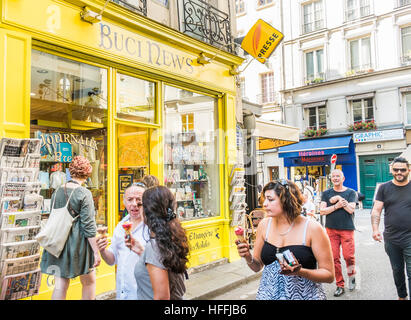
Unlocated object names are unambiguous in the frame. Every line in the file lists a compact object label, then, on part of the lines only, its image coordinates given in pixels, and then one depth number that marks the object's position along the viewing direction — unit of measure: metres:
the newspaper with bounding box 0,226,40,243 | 3.54
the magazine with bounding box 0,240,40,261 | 3.53
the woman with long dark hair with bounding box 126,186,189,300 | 2.06
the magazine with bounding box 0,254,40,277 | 3.46
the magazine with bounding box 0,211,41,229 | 3.56
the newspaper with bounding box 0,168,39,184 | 3.60
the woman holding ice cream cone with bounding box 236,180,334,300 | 2.44
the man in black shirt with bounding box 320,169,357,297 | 5.16
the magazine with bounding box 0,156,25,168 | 3.63
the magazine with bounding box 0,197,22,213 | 3.57
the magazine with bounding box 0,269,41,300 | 3.45
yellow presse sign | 7.01
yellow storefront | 4.25
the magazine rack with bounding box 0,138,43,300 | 3.53
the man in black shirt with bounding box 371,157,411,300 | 4.17
